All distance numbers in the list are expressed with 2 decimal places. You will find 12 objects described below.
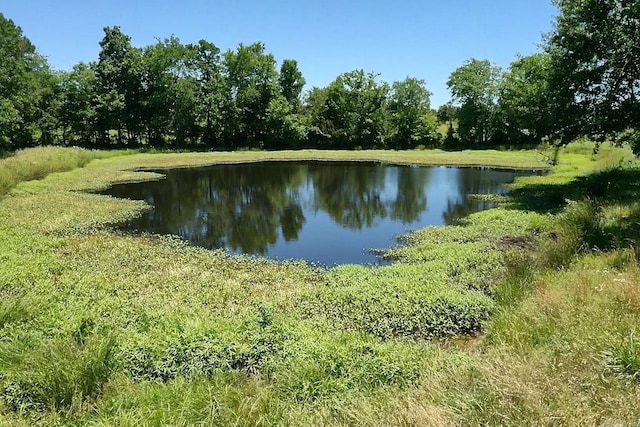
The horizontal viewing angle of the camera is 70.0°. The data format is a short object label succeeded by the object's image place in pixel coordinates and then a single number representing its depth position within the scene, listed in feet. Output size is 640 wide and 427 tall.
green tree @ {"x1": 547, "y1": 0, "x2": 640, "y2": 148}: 59.67
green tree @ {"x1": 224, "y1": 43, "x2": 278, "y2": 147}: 208.13
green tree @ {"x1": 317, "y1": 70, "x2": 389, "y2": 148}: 221.66
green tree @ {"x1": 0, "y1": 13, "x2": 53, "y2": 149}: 124.88
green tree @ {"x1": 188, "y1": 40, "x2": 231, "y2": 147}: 202.49
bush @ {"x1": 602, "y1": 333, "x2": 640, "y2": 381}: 15.93
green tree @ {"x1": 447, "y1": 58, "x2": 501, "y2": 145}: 218.59
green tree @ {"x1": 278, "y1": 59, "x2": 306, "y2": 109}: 221.87
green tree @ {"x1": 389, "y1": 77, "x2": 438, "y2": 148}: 226.58
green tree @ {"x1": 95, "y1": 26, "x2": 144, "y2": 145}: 192.24
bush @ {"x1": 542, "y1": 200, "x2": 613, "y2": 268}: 34.09
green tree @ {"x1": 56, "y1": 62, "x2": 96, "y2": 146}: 184.14
